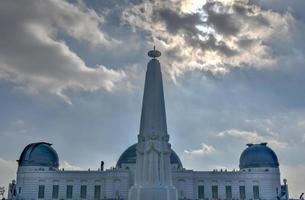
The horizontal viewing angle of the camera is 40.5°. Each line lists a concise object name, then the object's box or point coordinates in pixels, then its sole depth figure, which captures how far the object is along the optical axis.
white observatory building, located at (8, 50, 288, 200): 90.56
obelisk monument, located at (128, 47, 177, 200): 48.09
